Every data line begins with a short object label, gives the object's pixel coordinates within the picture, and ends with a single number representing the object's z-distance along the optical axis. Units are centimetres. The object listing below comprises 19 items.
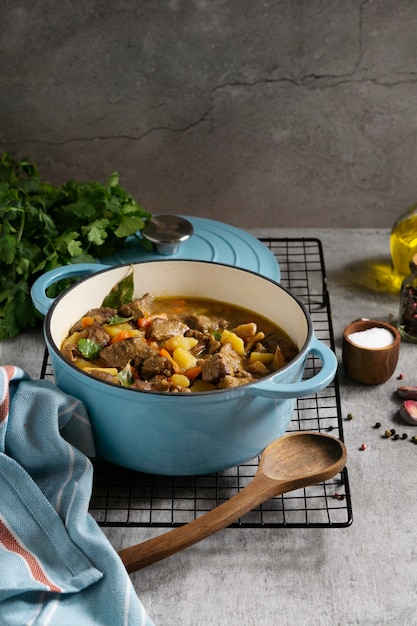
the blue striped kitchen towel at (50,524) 110
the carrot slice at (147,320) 135
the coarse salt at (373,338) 141
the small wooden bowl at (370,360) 140
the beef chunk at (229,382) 123
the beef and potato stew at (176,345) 126
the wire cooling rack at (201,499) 123
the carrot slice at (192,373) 127
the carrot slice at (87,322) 135
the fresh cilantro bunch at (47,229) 148
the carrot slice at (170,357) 128
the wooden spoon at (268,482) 116
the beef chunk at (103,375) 125
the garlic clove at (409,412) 136
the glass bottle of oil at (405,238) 158
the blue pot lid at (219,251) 153
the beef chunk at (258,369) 129
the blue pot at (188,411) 118
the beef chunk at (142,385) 125
